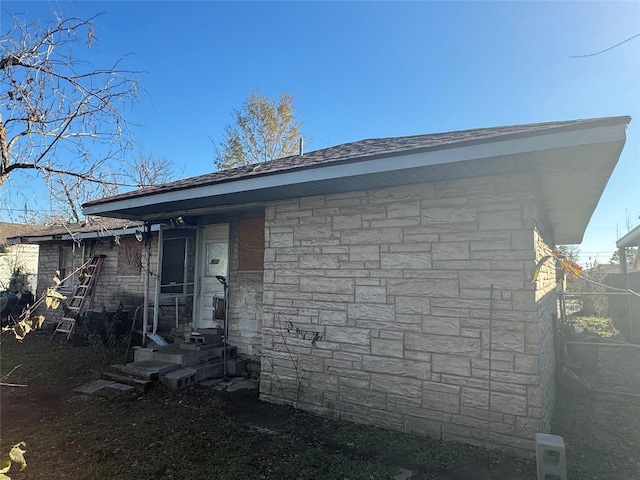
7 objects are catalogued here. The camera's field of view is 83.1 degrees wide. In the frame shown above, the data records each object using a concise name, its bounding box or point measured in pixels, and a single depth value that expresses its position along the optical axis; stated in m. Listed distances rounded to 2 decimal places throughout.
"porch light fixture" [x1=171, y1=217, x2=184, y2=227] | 7.18
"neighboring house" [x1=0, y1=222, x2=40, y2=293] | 18.49
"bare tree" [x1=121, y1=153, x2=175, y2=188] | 19.26
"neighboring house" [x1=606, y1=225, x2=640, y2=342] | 9.99
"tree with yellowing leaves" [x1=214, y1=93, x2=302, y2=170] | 19.50
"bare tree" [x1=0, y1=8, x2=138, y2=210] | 3.35
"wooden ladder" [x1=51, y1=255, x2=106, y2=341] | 9.50
